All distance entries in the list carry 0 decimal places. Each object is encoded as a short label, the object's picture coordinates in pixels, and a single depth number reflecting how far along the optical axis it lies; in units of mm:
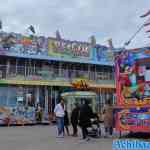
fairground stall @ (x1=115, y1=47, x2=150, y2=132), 6776
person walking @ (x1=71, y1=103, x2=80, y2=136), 8917
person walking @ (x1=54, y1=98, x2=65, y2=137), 8673
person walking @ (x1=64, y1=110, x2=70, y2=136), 9111
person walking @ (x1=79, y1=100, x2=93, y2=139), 8039
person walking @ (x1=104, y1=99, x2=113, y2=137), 8497
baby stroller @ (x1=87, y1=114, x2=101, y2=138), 8306
